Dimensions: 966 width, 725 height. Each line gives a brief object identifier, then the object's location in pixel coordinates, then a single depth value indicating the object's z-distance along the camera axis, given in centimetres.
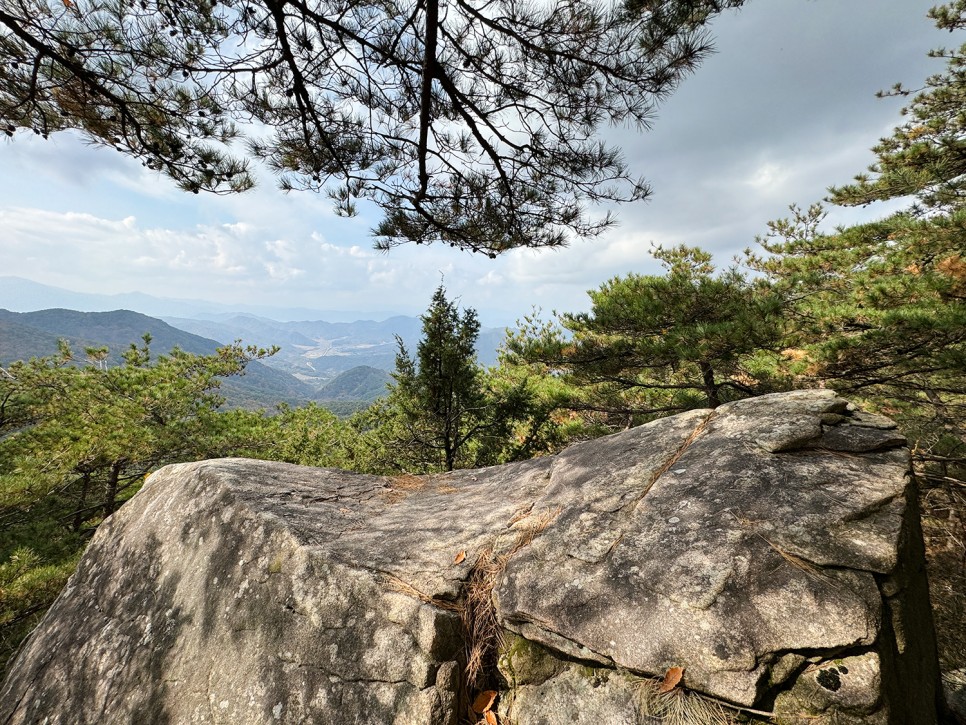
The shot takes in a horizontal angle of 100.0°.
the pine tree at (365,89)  372
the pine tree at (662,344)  625
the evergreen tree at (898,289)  541
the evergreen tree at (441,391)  771
